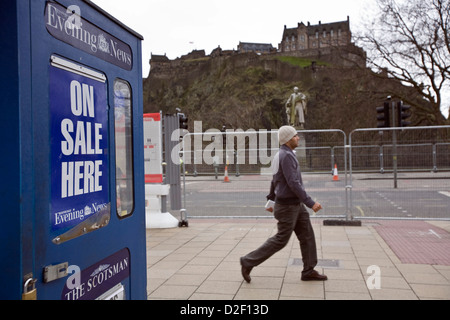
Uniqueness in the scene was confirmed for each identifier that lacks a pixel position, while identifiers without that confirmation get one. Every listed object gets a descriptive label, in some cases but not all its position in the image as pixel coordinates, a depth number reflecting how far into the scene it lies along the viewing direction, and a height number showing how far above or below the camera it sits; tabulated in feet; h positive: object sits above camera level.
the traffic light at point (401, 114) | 44.55 +4.47
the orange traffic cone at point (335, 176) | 34.04 -1.42
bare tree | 83.61 +22.65
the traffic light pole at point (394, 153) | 32.65 +0.33
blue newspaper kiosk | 5.25 +0.12
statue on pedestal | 83.56 +9.81
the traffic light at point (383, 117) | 44.39 +4.21
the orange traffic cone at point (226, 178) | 37.59 -1.62
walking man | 16.16 -2.12
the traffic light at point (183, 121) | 39.34 +3.78
